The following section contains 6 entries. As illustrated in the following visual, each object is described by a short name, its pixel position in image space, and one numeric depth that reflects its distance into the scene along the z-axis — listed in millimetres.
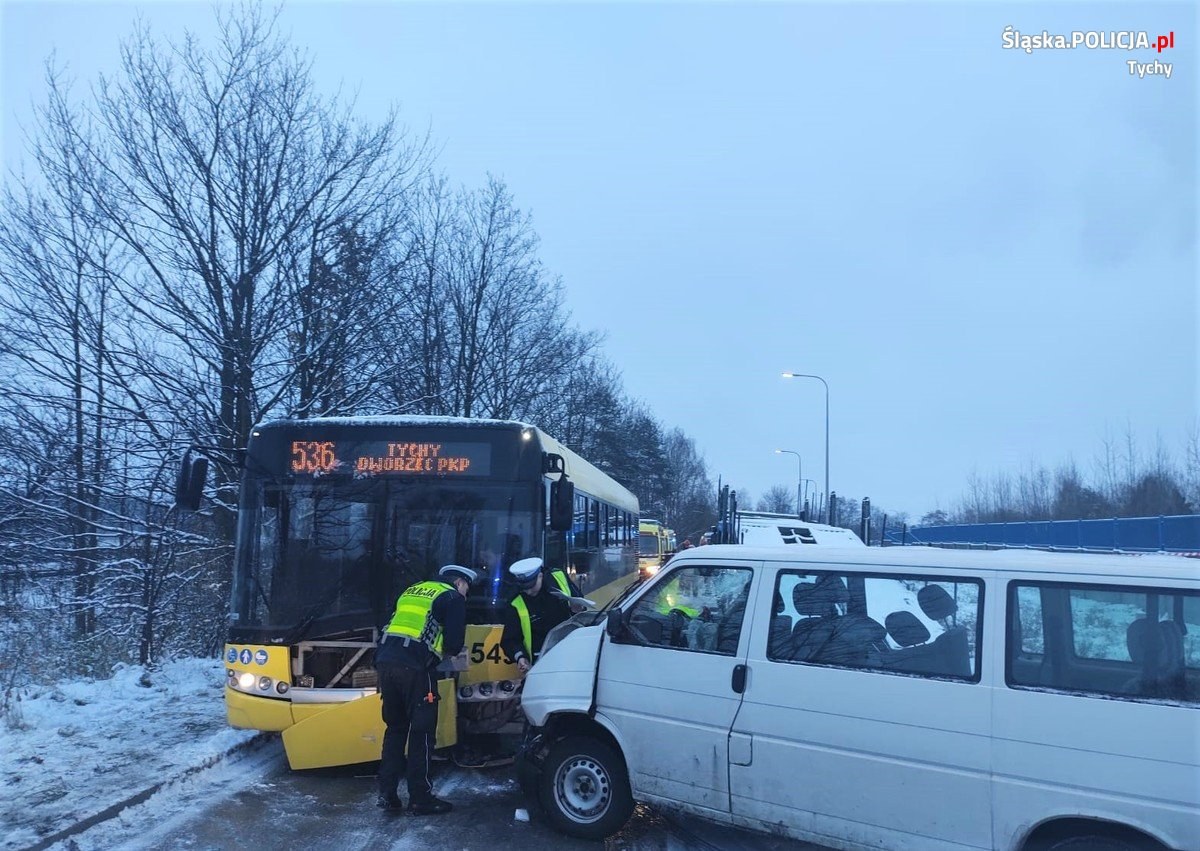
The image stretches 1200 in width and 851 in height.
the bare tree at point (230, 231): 15719
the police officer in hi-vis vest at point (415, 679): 6473
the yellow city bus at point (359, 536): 7617
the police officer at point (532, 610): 7391
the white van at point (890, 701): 4340
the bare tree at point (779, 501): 85875
